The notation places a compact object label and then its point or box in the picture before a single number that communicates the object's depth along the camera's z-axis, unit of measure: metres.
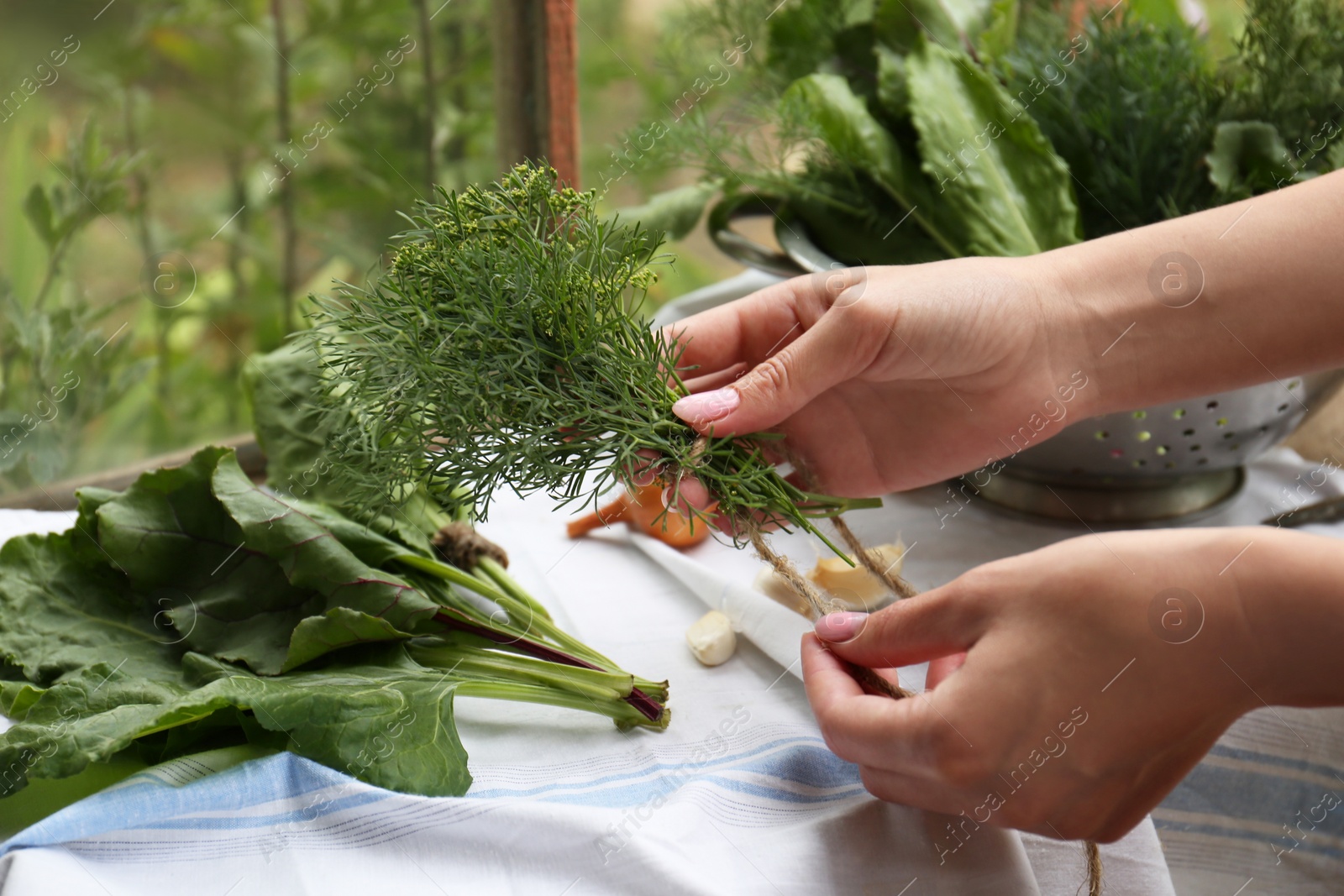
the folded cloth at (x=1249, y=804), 0.61
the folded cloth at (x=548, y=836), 0.56
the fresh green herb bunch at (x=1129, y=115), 0.73
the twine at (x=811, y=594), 0.60
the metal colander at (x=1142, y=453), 0.67
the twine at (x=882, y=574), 0.63
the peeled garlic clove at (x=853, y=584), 0.67
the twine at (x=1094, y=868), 0.57
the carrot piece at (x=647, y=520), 0.70
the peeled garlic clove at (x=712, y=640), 0.65
